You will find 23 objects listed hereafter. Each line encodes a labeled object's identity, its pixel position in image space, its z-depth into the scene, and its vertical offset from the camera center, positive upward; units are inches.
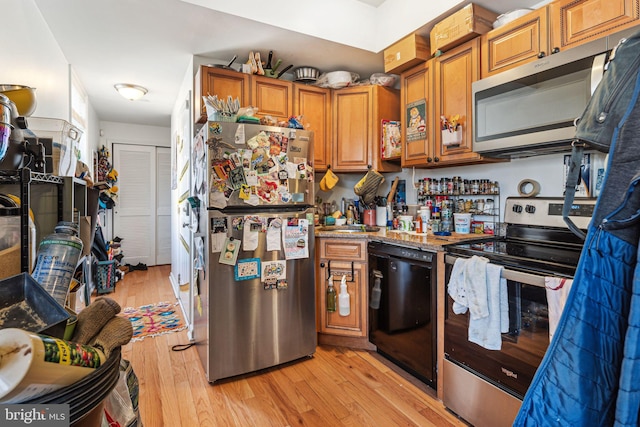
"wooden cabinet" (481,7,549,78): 69.5 +38.5
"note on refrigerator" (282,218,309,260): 90.0 -7.6
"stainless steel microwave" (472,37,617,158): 59.0 +22.6
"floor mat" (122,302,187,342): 115.6 -41.7
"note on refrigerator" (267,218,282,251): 87.2 -6.0
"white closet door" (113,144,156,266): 207.6 +6.0
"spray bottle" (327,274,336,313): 100.1 -26.7
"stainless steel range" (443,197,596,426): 56.2 -19.1
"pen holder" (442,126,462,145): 85.3 +19.8
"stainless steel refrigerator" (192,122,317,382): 82.0 -9.6
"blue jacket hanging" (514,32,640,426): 20.9 -6.5
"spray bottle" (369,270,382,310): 92.7 -22.9
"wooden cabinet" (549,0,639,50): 58.0 +36.6
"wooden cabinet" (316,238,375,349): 97.8 -23.4
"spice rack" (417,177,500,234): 90.0 +4.2
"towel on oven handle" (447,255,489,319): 61.6 -14.9
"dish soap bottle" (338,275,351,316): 98.3 -26.8
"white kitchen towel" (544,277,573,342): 50.4 -13.2
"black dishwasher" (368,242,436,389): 76.8 -25.0
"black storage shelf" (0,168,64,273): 36.4 +1.5
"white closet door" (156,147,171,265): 219.8 +5.5
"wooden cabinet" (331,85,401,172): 113.9 +30.9
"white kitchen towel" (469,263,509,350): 59.9 -17.8
